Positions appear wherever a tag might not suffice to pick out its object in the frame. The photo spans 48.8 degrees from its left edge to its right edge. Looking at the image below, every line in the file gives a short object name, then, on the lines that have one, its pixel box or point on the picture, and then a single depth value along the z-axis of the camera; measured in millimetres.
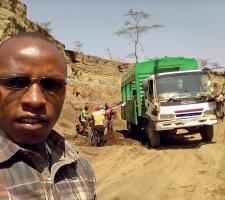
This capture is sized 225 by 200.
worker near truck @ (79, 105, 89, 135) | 11081
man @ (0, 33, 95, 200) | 935
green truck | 7928
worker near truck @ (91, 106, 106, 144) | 8676
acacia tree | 30669
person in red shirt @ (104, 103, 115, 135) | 11481
